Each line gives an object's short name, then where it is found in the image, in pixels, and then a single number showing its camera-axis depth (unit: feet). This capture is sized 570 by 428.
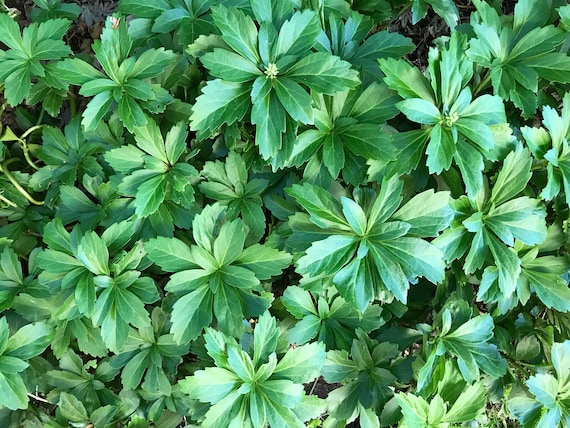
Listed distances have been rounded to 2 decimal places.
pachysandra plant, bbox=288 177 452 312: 1.35
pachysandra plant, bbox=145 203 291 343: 1.40
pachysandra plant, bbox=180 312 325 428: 1.35
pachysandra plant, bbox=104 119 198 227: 1.53
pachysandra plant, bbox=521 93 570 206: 1.42
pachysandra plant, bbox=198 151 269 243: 1.59
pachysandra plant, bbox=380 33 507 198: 1.37
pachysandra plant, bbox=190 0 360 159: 1.38
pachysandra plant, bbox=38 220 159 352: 1.44
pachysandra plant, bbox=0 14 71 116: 1.64
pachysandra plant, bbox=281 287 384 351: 1.52
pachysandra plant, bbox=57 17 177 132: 1.51
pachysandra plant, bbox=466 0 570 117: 1.47
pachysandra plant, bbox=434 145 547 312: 1.41
